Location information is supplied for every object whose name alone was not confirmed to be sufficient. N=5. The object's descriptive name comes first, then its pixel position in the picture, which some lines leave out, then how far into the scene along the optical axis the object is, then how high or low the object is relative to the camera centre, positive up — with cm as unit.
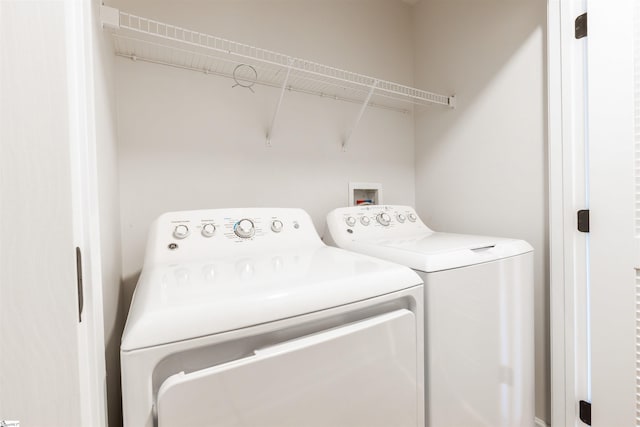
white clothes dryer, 49 -29
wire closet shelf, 114 +71
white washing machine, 83 -41
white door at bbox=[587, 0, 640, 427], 97 -3
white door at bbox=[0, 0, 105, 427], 32 +0
